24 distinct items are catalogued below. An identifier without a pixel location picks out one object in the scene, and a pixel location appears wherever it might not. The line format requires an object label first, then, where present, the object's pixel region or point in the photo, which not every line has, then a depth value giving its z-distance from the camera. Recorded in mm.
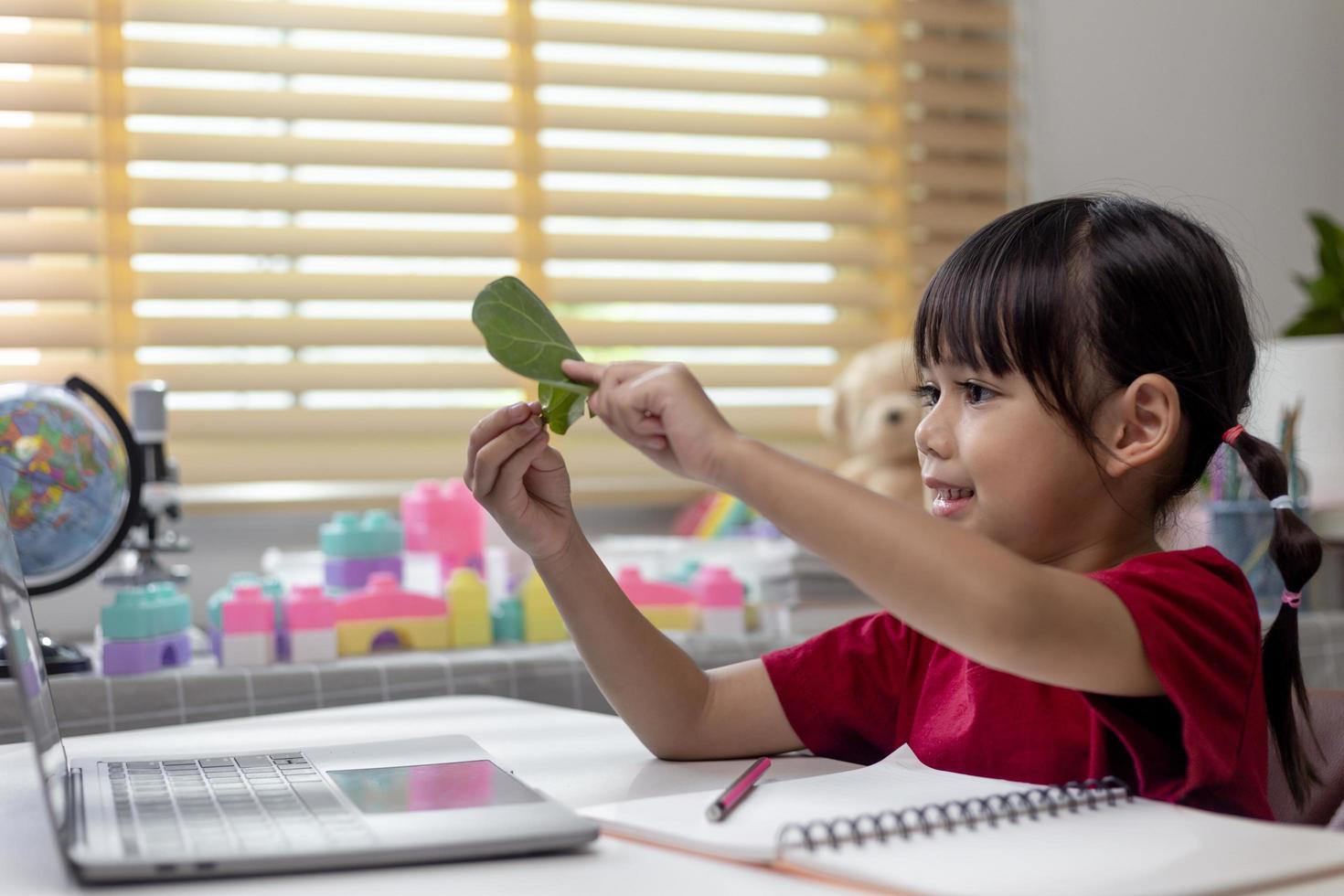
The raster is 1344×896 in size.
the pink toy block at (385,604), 1380
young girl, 656
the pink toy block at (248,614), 1300
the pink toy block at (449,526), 1575
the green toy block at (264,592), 1324
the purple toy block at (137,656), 1241
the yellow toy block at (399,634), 1376
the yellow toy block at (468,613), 1435
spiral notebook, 498
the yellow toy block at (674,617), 1463
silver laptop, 528
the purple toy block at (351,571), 1475
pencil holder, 1569
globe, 1271
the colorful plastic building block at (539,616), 1467
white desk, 518
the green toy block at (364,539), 1474
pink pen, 604
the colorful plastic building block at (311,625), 1325
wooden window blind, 1782
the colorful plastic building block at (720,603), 1477
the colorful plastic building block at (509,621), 1479
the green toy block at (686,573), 1602
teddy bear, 1836
